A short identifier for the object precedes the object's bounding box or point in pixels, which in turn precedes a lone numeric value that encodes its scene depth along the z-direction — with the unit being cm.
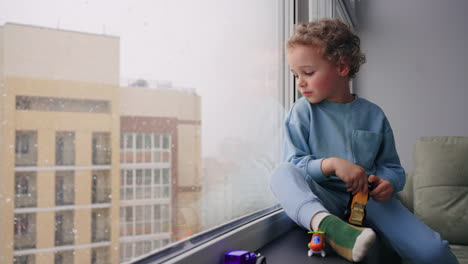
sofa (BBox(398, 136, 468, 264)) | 163
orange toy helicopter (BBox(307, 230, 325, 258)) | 88
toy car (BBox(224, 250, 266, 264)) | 76
